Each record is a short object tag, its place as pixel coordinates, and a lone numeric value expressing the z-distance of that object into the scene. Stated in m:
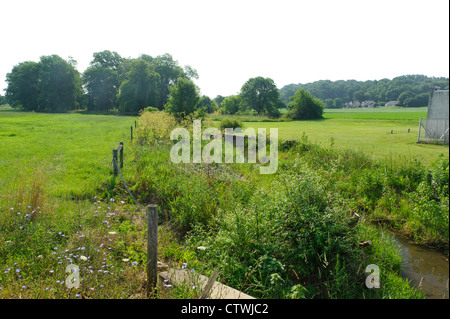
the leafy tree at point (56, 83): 51.74
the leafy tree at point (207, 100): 69.32
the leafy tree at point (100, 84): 58.60
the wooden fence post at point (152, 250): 3.57
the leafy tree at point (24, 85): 51.63
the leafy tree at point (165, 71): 64.12
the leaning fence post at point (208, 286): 2.67
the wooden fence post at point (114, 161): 8.17
